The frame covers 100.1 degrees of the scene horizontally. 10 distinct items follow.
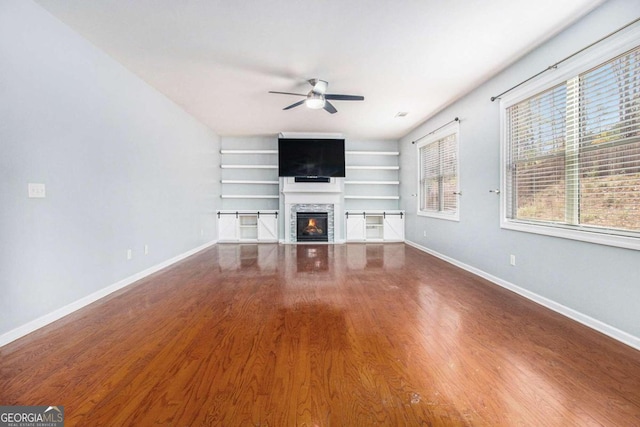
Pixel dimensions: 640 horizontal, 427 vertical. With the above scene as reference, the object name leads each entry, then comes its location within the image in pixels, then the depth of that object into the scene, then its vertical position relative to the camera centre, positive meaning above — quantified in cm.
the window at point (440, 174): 462 +69
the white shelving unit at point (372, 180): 713 +81
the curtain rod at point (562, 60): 204 +141
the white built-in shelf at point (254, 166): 680 +114
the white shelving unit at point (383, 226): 691 -41
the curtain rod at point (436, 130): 431 +150
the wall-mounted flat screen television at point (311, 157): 638 +128
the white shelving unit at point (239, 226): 687 -39
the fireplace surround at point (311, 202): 666 +21
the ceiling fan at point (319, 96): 367 +162
